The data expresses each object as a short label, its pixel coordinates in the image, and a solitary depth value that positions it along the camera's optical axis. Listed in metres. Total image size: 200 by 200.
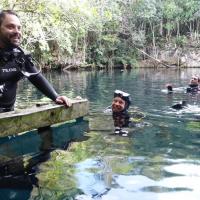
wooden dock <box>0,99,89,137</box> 2.37
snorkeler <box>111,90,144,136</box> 4.55
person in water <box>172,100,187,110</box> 5.66
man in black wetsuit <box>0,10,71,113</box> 2.54
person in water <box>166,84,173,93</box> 8.43
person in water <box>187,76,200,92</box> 8.26
